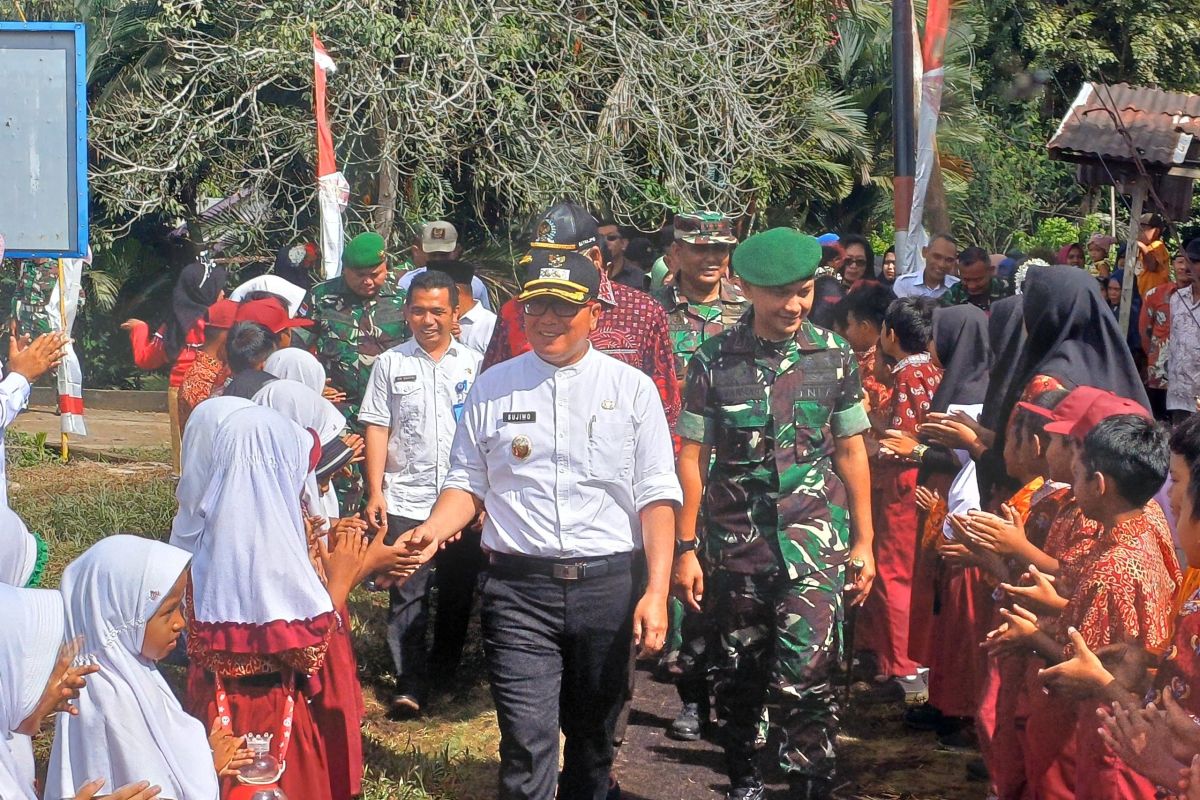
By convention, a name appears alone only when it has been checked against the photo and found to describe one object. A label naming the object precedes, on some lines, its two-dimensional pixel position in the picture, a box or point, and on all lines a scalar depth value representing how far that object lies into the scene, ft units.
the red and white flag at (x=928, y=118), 31.99
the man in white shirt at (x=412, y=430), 20.93
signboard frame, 20.01
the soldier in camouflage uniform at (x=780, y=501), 16.65
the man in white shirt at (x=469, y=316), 24.89
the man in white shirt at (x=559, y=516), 14.75
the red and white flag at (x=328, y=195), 32.04
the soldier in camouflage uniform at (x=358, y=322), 23.76
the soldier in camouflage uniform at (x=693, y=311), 20.17
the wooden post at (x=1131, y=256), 34.27
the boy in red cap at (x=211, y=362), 21.39
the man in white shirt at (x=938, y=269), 29.06
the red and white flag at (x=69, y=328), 40.32
